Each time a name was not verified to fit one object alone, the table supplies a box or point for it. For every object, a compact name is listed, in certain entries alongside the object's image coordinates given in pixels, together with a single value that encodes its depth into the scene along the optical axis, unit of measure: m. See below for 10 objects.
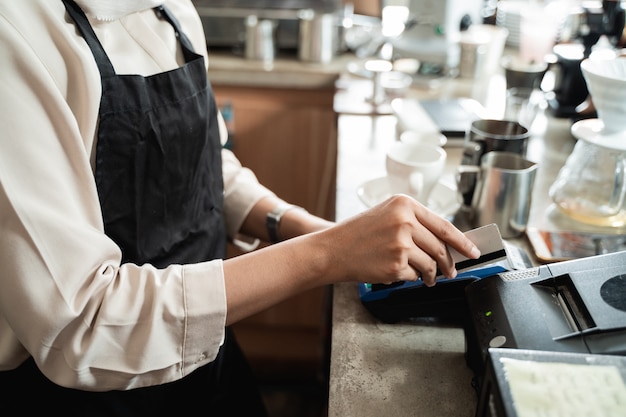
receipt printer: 0.64
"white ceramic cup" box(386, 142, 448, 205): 1.01
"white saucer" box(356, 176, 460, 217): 1.08
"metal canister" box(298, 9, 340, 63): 2.03
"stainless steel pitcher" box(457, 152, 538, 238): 0.98
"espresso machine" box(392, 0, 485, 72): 1.90
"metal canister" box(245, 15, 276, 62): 2.02
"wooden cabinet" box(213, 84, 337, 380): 2.02
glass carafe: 1.03
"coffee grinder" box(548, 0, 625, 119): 1.52
